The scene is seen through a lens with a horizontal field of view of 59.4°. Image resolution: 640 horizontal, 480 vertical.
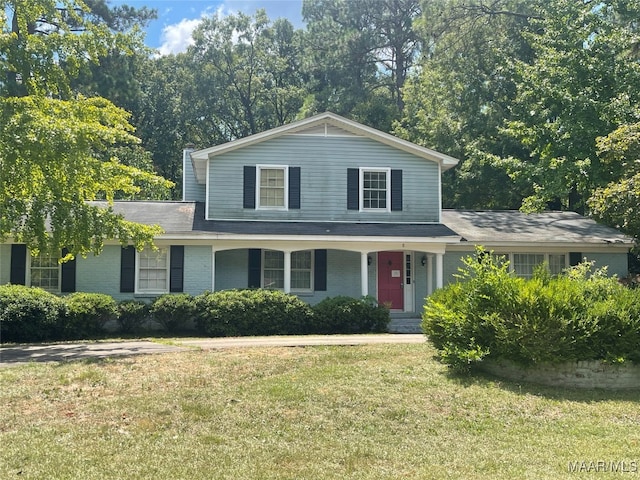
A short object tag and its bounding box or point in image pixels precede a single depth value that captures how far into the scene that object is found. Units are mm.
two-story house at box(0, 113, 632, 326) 16453
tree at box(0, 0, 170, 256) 10586
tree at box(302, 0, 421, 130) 40438
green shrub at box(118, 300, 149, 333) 14414
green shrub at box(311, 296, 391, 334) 14797
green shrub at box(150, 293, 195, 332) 14414
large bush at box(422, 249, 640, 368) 7945
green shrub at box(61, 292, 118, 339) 13453
